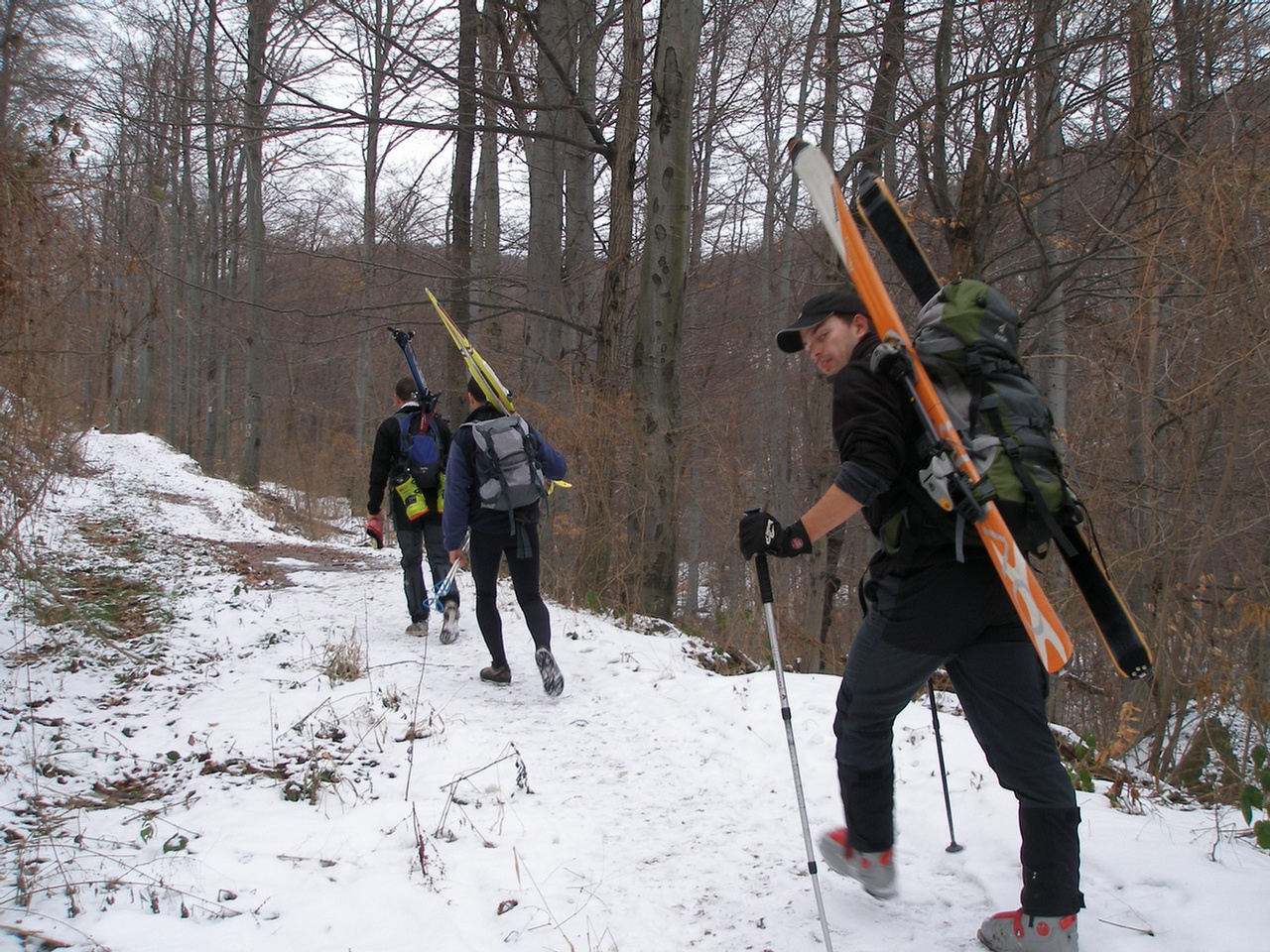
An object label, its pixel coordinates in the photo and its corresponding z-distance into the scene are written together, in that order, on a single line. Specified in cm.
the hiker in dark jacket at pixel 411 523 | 653
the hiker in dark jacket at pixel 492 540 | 520
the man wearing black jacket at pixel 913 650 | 230
